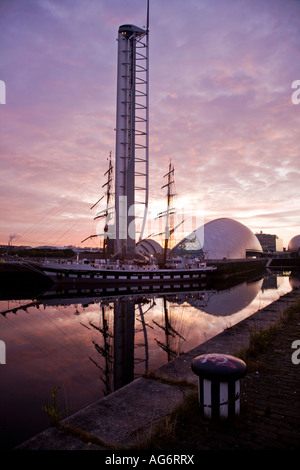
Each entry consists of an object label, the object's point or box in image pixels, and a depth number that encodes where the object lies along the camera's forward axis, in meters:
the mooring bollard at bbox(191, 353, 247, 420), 5.21
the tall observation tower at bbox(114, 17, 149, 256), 53.00
